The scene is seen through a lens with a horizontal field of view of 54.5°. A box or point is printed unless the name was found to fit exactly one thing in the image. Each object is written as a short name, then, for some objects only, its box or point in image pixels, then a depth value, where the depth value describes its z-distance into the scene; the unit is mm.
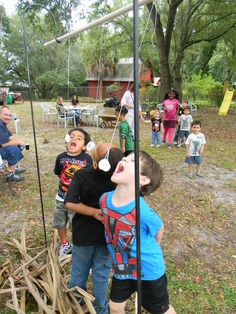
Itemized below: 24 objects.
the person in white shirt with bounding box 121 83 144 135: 4818
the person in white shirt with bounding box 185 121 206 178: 4178
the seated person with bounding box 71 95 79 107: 9417
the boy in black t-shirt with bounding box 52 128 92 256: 1982
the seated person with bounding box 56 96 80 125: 8688
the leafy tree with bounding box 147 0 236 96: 10207
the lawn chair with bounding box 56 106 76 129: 8734
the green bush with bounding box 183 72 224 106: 16307
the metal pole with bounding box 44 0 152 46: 1493
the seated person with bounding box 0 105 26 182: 3509
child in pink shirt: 6009
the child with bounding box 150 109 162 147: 5866
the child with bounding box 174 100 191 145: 6447
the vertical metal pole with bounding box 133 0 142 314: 883
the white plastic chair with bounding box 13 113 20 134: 7388
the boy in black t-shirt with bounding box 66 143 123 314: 1430
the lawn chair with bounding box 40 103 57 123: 9940
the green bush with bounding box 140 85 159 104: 17923
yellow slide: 12206
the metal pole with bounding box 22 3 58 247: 1826
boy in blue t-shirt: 1244
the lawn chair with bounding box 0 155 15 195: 3487
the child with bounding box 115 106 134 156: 3973
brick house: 21666
